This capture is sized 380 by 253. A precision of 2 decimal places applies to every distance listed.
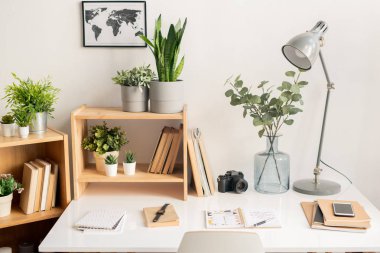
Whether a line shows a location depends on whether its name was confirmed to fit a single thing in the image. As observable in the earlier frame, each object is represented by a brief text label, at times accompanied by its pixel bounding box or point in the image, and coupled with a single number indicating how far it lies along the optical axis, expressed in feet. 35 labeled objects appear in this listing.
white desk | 5.81
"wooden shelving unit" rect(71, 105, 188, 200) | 7.14
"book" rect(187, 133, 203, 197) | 7.37
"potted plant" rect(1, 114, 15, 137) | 7.02
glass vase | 7.56
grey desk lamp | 6.59
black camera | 7.60
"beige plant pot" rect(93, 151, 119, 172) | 7.55
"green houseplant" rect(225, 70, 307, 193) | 7.23
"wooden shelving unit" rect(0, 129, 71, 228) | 6.91
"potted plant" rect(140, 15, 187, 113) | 7.11
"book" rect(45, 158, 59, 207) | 7.37
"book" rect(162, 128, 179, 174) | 7.52
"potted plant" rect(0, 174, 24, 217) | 6.88
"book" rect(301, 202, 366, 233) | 6.23
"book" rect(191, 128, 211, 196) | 7.47
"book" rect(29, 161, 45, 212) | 7.16
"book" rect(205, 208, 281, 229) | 6.36
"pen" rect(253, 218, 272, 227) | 6.35
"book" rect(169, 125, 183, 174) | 7.52
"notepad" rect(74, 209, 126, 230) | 6.23
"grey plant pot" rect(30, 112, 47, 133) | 7.15
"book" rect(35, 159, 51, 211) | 7.20
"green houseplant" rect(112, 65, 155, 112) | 7.26
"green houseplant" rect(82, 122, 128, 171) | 7.55
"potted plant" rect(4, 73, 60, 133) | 7.04
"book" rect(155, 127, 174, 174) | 7.53
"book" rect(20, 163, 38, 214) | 7.09
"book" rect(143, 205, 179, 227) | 6.35
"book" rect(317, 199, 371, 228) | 6.25
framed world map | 7.79
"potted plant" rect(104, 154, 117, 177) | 7.35
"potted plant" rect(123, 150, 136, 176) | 7.43
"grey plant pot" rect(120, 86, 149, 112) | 7.25
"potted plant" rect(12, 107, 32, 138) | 6.96
